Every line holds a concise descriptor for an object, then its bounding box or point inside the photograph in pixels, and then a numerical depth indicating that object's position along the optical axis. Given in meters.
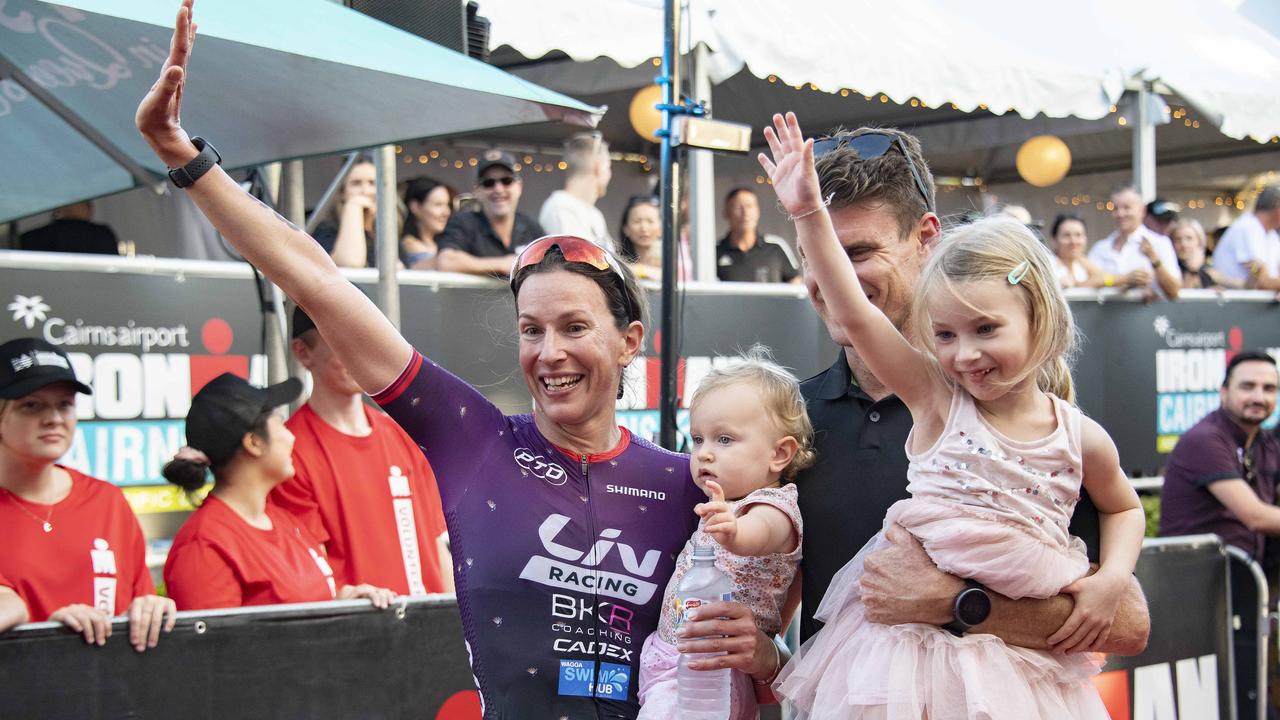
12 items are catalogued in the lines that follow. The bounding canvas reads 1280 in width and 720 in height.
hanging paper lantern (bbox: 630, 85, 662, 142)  9.88
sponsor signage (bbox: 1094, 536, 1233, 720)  4.60
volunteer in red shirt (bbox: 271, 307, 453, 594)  4.52
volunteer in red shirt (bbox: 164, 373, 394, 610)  3.86
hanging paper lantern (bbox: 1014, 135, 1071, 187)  11.77
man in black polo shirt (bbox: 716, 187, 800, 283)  8.41
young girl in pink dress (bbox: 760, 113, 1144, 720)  2.09
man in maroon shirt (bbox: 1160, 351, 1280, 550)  6.32
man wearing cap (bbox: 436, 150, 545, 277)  6.42
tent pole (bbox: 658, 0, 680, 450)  4.81
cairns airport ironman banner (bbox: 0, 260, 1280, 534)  4.95
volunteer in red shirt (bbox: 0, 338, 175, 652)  3.68
